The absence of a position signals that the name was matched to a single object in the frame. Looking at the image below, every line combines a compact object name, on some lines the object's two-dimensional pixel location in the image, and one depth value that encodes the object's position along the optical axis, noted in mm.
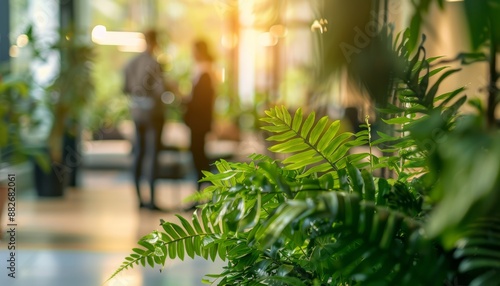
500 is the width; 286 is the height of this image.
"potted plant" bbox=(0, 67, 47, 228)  5696
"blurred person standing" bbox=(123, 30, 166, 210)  8016
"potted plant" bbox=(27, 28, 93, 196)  8125
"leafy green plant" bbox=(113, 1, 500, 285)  776
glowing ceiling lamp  12648
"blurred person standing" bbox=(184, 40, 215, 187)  8328
